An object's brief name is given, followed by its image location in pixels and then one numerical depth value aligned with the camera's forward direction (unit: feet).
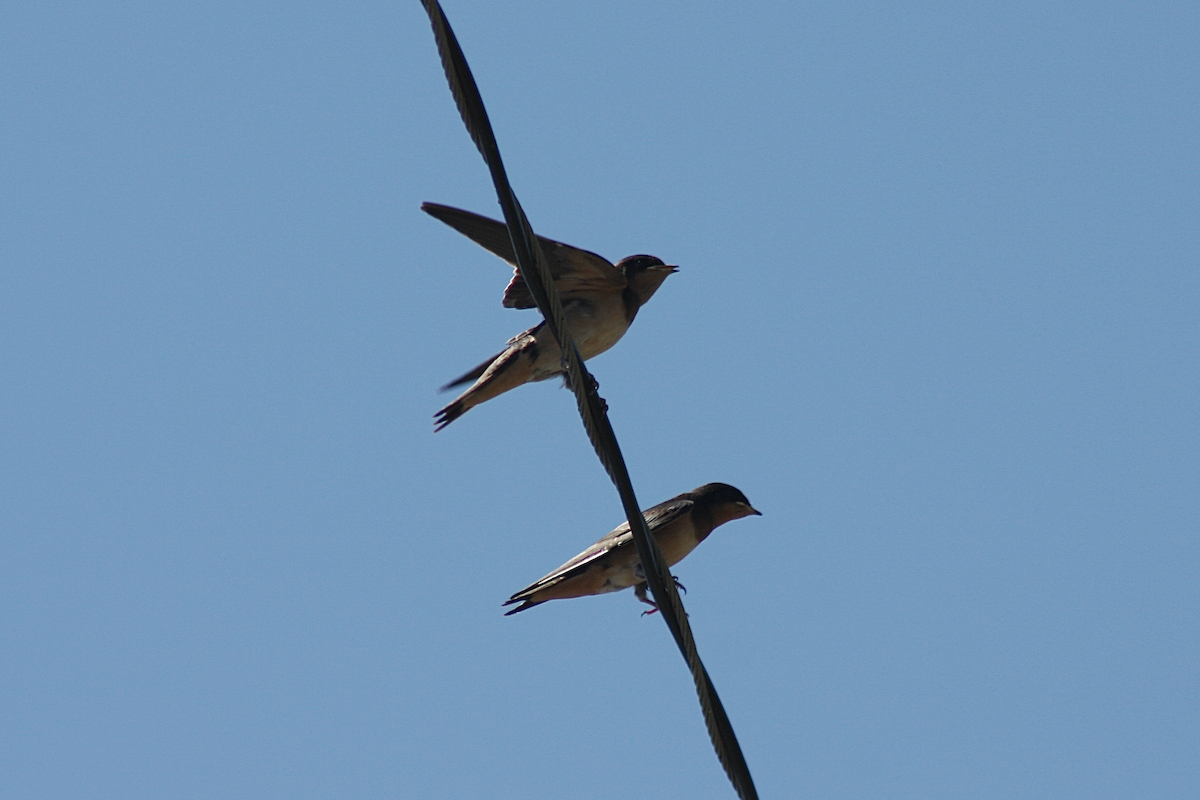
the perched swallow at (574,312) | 43.27
